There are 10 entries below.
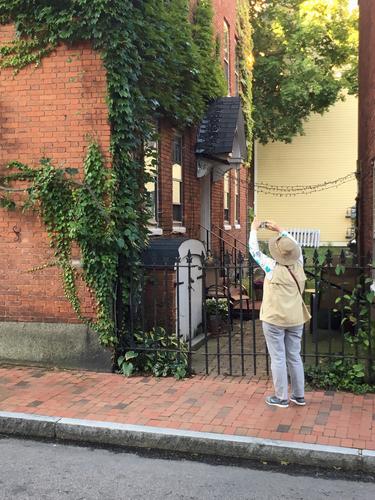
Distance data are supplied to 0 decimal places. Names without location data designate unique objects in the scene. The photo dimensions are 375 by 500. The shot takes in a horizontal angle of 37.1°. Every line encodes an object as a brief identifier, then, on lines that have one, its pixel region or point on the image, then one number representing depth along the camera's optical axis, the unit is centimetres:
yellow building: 2538
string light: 2505
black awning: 1093
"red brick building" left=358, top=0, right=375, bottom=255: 954
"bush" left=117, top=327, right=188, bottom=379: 648
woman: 525
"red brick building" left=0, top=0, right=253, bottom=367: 665
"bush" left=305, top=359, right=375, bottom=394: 582
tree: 2155
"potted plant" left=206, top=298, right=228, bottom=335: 893
